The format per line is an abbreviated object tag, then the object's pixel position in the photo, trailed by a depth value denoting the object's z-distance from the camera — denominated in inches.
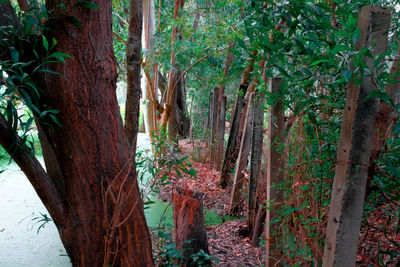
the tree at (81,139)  66.3
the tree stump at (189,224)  111.7
